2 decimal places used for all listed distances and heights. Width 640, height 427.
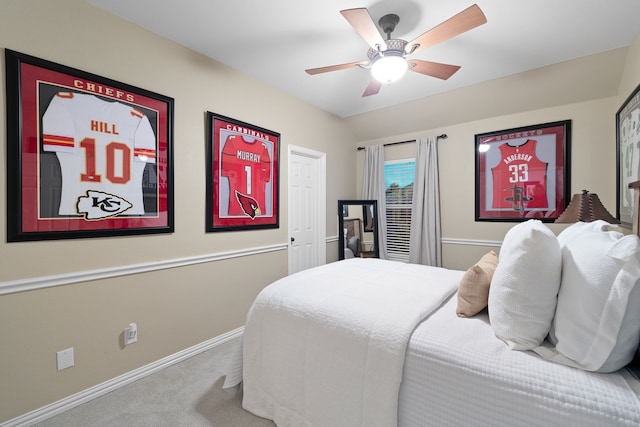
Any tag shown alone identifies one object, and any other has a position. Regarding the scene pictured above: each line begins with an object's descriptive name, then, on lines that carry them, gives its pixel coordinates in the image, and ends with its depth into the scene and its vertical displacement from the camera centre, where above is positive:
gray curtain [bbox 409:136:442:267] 3.66 +0.02
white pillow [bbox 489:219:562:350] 1.05 -0.32
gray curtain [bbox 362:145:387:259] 4.13 +0.42
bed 0.88 -0.56
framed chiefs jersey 1.54 +0.38
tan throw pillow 1.36 -0.42
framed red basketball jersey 2.95 +0.44
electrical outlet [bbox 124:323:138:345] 1.94 -0.89
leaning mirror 3.99 -0.27
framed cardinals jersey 2.64 +0.40
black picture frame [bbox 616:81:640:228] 2.04 +0.47
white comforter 1.17 -0.68
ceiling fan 1.50 +1.10
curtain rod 3.63 +1.03
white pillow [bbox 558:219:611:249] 1.23 -0.10
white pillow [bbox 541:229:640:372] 0.86 -0.33
